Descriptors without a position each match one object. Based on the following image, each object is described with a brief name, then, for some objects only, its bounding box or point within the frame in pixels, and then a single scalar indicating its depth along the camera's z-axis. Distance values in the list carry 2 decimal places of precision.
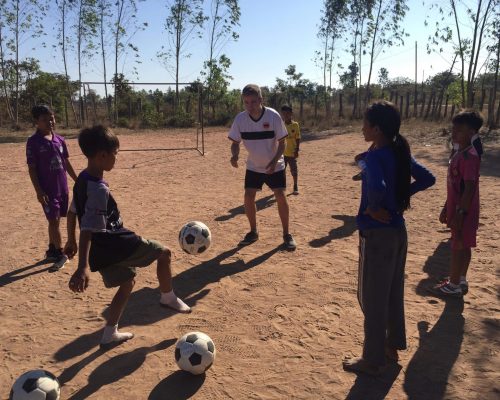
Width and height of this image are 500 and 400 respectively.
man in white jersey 5.12
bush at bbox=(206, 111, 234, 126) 25.42
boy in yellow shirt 8.05
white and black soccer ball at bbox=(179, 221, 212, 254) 4.56
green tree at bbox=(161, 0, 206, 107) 24.31
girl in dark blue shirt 2.44
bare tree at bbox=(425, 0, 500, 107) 15.52
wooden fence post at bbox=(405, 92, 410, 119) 23.23
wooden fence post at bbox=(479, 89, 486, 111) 19.52
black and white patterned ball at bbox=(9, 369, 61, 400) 2.48
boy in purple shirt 4.57
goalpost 23.81
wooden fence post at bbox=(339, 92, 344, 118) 25.36
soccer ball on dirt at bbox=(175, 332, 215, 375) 2.86
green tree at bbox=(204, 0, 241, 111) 25.16
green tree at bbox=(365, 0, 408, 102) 23.39
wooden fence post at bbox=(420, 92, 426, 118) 23.73
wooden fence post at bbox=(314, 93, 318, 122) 25.42
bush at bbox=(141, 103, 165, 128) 23.55
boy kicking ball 2.79
